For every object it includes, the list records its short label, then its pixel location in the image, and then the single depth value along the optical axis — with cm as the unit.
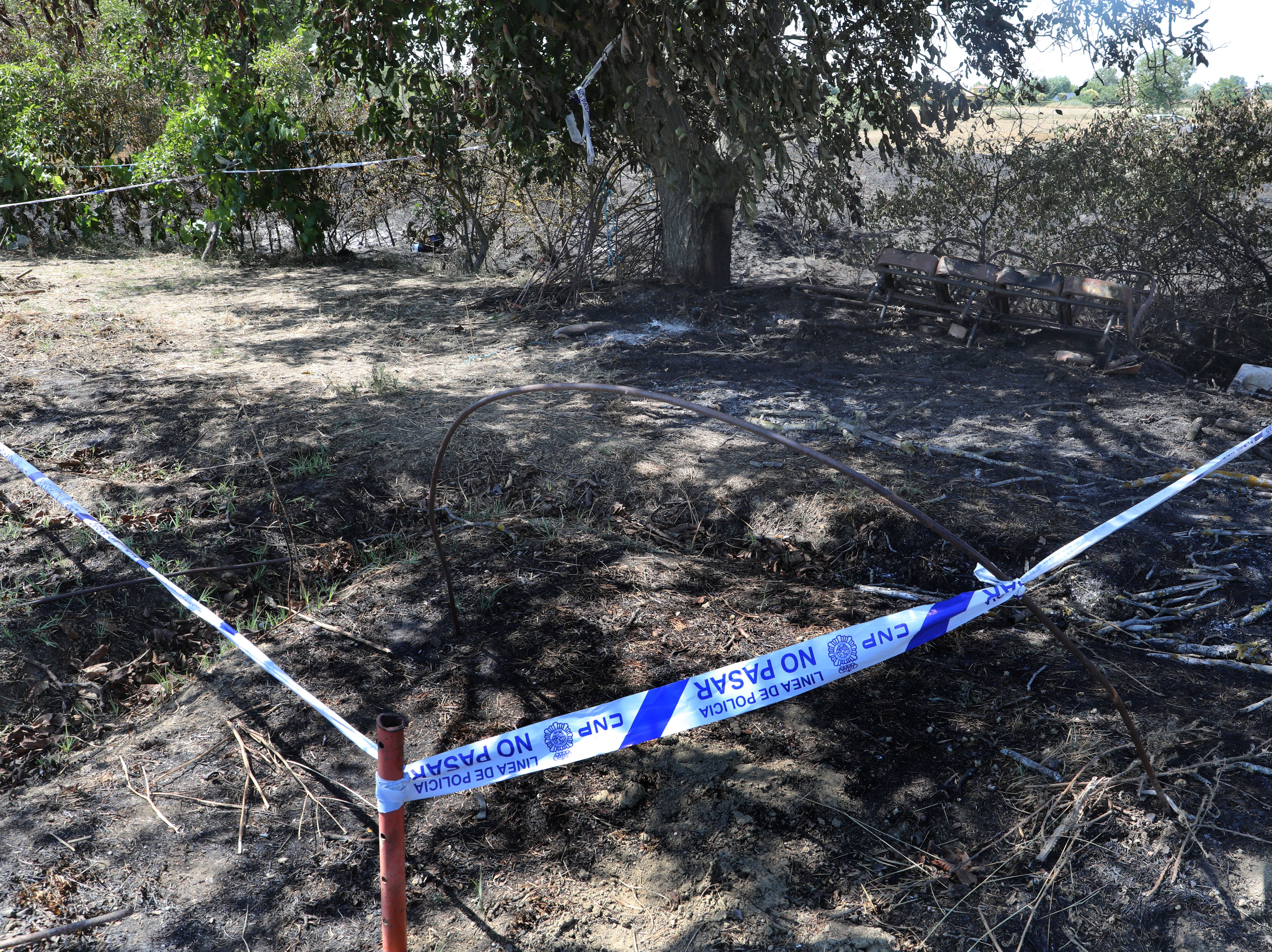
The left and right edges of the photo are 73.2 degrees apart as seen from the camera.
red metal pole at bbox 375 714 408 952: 190
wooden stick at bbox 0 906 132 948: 221
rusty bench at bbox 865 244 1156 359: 687
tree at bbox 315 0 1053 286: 655
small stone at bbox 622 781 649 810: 274
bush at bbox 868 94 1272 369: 751
